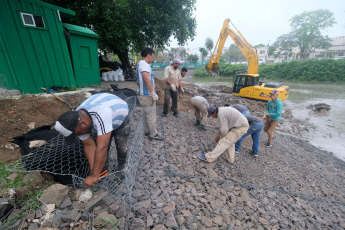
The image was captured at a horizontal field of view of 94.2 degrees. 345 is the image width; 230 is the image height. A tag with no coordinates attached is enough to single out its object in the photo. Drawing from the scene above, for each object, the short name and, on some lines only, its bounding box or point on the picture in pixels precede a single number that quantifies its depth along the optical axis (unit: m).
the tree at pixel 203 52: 48.87
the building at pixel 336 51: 34.92
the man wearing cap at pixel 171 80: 4.59
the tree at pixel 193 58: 45.97
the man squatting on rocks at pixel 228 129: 3.18
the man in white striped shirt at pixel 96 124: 1.52
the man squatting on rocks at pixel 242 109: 3.85
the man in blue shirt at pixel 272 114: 4.28
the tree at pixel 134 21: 7.81
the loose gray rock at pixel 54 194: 1.68
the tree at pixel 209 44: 50.12
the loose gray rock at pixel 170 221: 1.78
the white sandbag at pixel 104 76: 9.62
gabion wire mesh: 1.97
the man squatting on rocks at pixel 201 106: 4.50
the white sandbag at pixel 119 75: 9.96
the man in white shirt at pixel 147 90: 3.01
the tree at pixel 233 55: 51.19
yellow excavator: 8.81
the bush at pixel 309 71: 19.55
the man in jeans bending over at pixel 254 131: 3.62
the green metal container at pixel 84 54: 6.39
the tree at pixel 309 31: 29.34
